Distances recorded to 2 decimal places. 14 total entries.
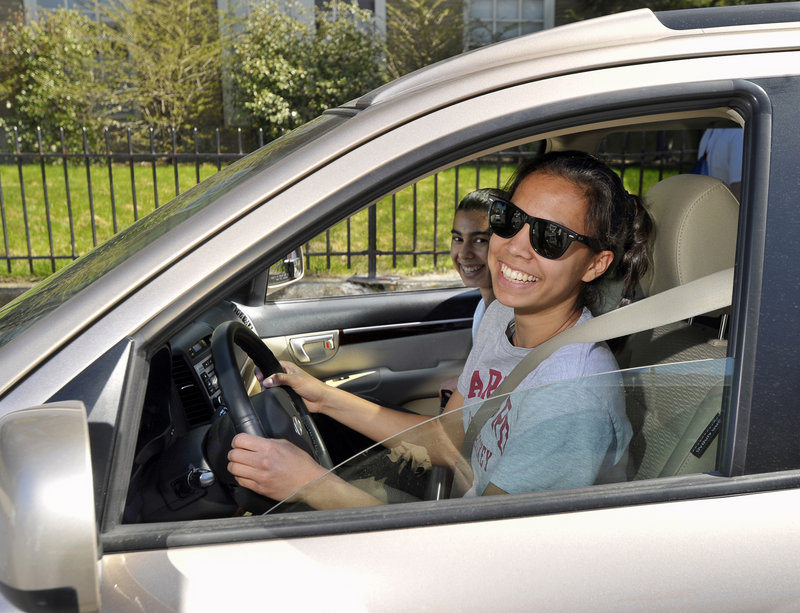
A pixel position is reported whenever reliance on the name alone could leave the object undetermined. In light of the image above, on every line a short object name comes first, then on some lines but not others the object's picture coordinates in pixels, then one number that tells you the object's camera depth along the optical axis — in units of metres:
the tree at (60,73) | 10.23
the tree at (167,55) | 10.23
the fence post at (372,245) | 5.94
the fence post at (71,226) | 6.04
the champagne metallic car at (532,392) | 1.09
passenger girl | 2.77
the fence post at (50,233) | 6.10
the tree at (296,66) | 10.14
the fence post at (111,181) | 6.33
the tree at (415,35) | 10.75
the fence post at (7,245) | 6.00
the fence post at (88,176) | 6.17
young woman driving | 1.29
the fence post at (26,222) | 6.10
